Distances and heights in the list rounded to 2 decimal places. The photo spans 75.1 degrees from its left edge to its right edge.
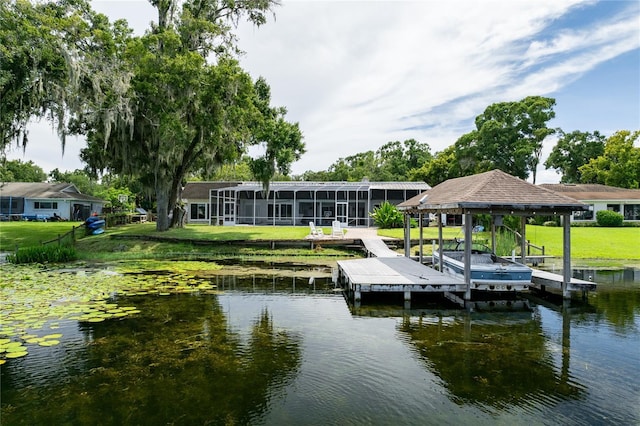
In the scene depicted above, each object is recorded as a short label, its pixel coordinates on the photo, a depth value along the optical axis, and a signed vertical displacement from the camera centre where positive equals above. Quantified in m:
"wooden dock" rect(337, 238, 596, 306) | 10.34 -1.56
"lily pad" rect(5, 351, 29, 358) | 6.31 -2.11
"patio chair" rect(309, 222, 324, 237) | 22.42 -0.68
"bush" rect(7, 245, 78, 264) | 16.67 -1.56
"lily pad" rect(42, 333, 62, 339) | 7.26 -2.09
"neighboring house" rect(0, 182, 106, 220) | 38.72 +1.40
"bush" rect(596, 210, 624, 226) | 29.17 +0.29
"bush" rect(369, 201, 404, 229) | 26.05 +0.20
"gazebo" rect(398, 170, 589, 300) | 9.91 +0.45
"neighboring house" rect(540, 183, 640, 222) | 31.25 +1.52
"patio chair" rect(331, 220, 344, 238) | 22.33 -0.66
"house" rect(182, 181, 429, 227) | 30.62 +1.40
